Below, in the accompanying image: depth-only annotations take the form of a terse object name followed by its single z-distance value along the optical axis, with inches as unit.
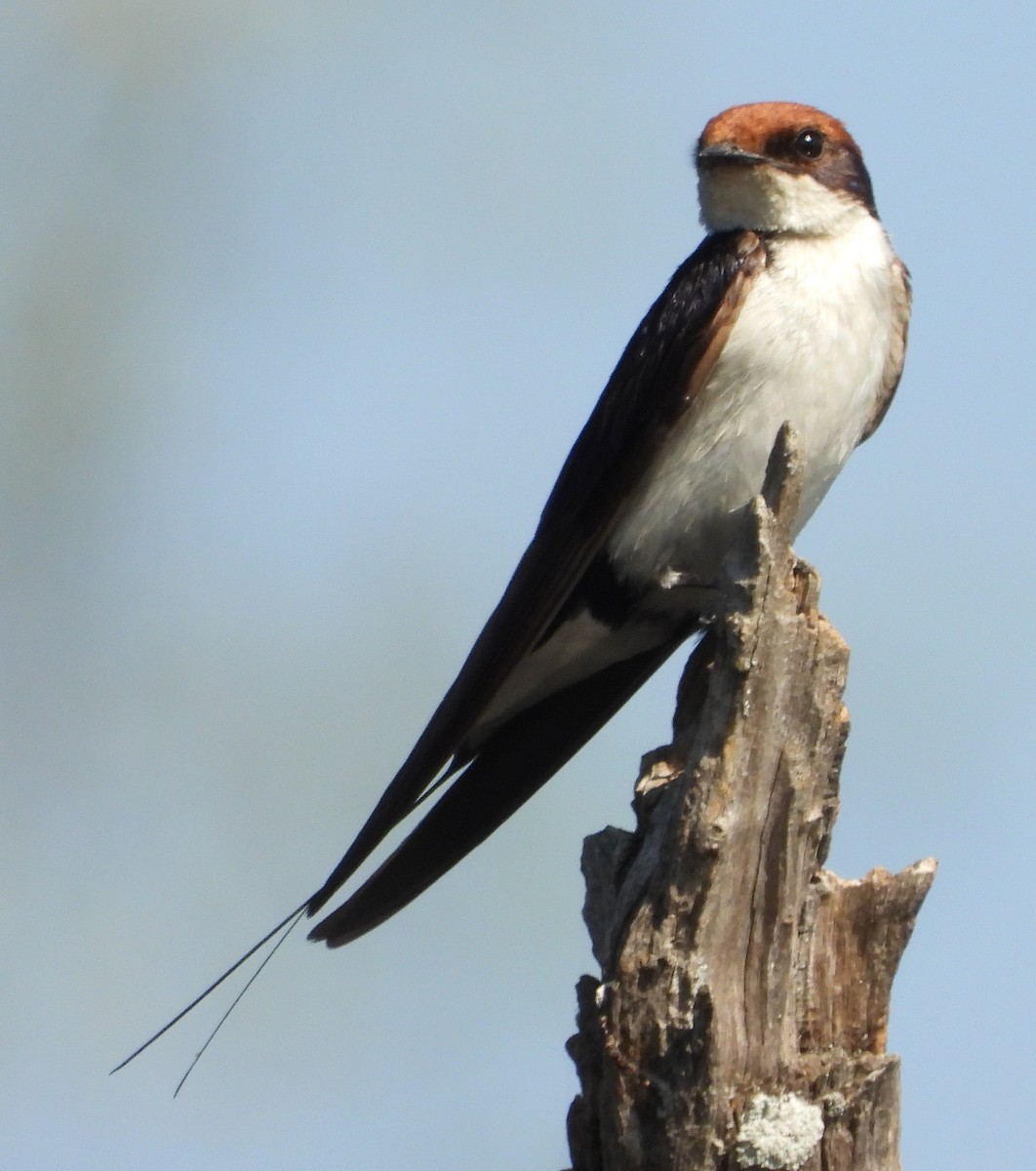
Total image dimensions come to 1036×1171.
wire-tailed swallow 315.9
